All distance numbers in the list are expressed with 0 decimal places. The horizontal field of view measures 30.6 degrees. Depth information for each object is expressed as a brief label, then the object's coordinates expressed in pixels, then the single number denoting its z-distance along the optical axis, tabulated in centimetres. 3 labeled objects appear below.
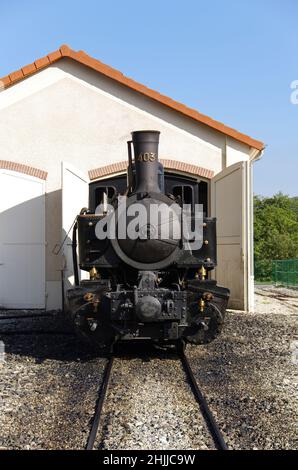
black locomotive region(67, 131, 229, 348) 718
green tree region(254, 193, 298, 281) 3597
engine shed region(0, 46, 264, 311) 1317
